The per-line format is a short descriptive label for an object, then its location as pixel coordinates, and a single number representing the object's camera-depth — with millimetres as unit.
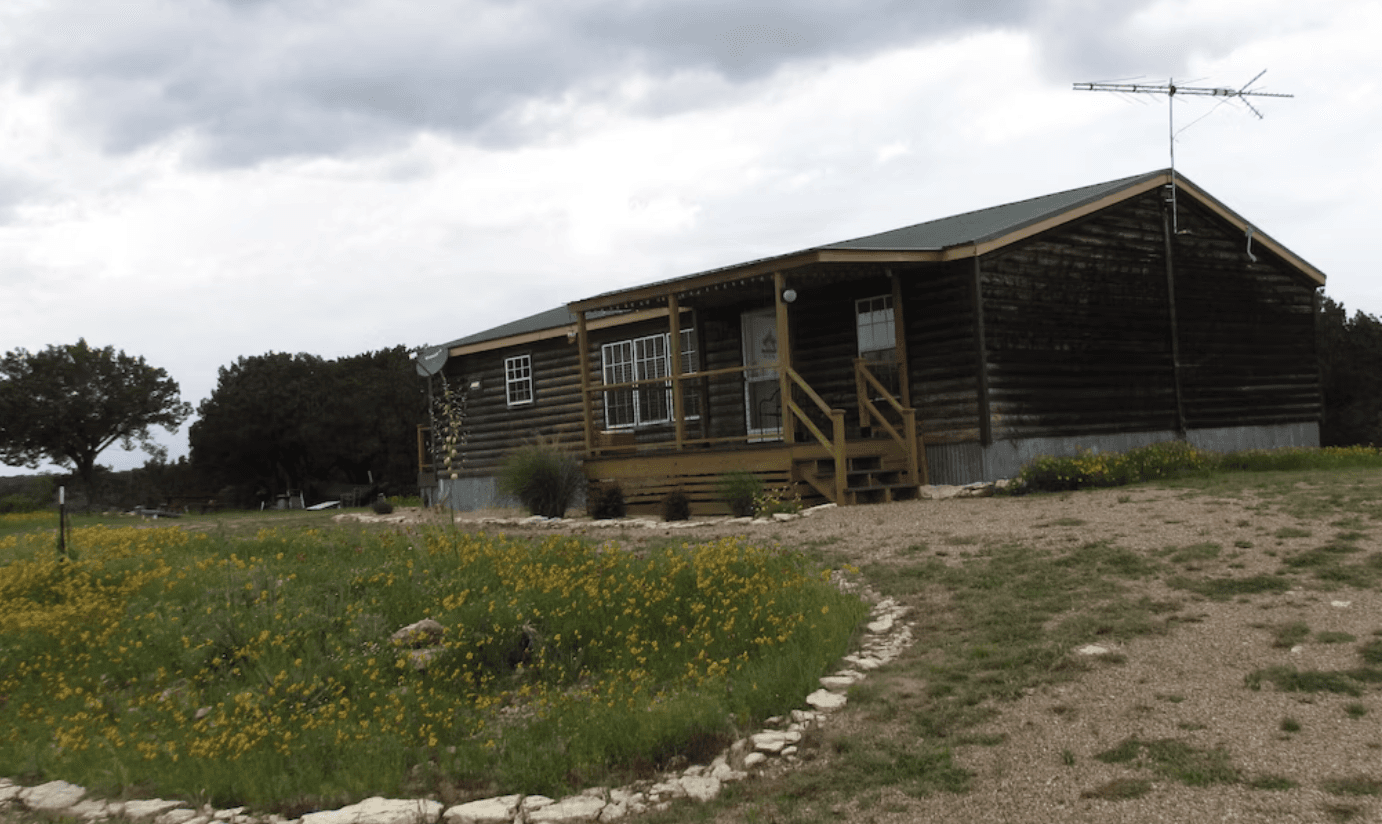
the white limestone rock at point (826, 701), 6004
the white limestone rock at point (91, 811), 5488
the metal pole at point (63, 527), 10877
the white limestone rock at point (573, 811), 4934
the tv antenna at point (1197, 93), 18609
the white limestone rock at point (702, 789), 5082
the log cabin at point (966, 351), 15852
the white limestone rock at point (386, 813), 5000
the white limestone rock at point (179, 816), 5321
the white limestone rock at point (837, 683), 6285
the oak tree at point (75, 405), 39125
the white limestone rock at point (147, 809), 5445
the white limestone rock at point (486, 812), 4977
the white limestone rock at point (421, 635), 7391
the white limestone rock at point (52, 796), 5715
